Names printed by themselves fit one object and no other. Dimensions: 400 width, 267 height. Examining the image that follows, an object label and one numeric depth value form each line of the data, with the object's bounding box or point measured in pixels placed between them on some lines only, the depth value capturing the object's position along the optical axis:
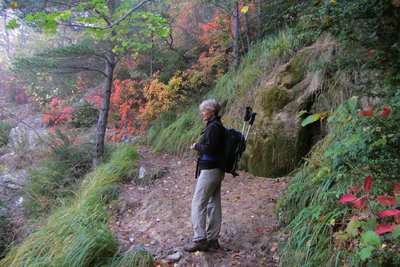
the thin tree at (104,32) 3.84
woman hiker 3.62
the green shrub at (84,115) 12.66
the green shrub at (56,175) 6.86
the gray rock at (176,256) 3.77
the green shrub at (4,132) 13.86
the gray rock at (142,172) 7.21
